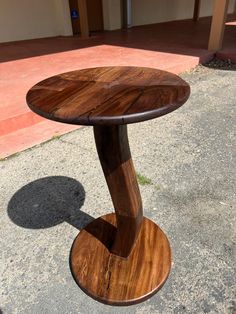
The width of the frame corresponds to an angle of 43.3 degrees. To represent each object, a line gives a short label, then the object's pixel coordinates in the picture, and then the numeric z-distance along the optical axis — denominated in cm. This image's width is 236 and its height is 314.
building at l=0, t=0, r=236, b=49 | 705
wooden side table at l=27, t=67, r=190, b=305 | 108
